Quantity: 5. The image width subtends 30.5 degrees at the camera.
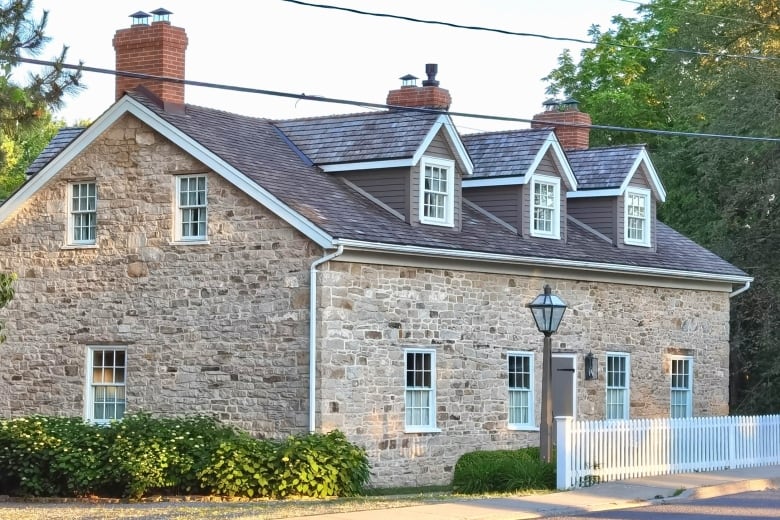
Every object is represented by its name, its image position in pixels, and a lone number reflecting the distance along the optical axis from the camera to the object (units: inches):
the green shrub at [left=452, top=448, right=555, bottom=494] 860.0
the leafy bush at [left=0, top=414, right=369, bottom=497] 868.6
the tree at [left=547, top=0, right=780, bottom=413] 1375.5
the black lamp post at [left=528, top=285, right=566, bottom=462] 880.9
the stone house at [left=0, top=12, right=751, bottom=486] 957.8
